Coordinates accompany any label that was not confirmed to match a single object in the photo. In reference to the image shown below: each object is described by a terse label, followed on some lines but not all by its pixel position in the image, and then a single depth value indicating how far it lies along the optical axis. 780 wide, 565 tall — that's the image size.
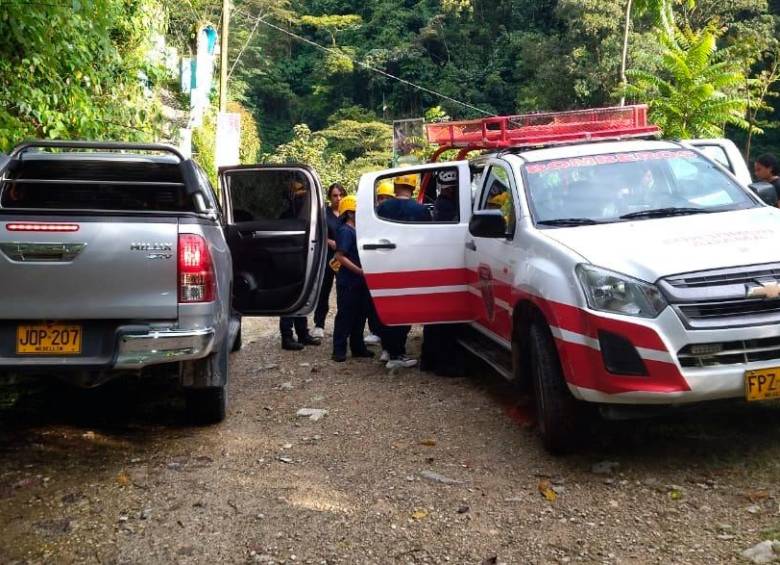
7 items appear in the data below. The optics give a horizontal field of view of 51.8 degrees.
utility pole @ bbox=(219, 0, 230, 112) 18.81
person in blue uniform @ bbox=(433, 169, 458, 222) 6.84
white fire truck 3.95
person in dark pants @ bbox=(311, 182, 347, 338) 8.93
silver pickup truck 4.23
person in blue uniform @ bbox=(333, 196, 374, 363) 7.79
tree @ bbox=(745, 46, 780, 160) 24.40
